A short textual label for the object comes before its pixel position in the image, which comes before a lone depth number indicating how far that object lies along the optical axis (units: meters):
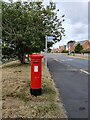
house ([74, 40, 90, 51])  42.59
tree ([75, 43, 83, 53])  36.58
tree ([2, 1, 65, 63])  7.95
